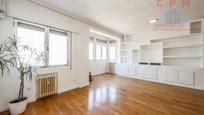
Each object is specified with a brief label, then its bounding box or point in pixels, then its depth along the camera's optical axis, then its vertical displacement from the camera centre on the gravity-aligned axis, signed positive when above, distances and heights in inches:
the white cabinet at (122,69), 189.8 -27.5
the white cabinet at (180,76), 122.7 -30.5
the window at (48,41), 84.4 +20.2
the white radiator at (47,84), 87.9 -30.4
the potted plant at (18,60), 64.9 -2.2
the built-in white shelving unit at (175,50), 127.9 +13.7
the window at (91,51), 192.4 +15.7
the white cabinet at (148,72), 153.3 -28.3
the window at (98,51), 208.0 +15.7
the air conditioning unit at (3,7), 66.6 +44.1
